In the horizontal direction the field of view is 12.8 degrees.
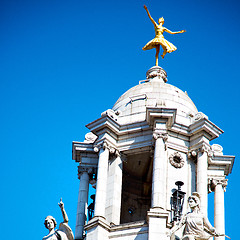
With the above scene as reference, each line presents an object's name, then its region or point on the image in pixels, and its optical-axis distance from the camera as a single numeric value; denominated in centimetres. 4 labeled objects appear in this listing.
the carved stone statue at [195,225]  4991
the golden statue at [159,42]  6619
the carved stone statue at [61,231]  5325
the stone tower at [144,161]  5669
